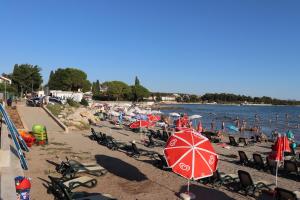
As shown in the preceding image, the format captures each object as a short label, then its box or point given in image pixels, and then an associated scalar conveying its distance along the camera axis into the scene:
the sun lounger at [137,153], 11.44
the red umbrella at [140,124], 14.79
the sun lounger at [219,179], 8.02
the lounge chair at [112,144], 12.85
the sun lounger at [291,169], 9.56
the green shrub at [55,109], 24.05
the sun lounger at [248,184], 7.49
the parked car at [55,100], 37.50
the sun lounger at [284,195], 6.21
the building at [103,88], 91.40
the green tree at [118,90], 86.05
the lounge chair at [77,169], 8.23
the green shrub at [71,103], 39.43
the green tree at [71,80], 69.33
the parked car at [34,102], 28.06
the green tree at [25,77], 46.62
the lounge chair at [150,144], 14.42
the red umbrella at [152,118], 17.03
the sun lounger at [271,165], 10.13
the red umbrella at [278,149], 7.87
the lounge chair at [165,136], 16.89
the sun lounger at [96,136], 14.60
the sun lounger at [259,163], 10.43
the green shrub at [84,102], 50.68
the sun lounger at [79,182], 7.10
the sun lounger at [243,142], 16.92
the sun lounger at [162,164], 9.58
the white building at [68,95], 53.50
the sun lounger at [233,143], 16.58
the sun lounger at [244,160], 11.05
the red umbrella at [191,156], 5.55
